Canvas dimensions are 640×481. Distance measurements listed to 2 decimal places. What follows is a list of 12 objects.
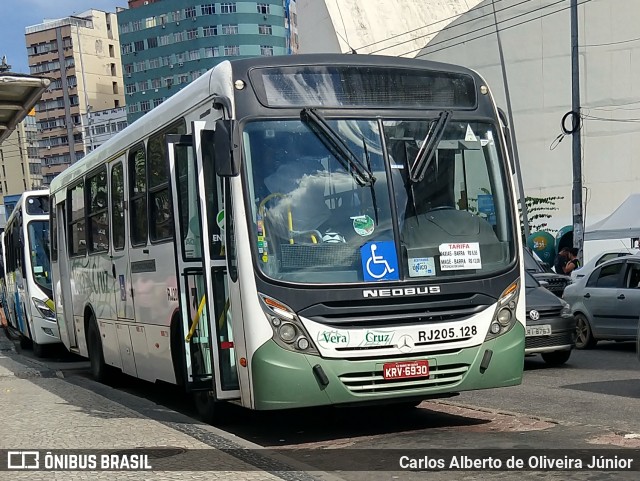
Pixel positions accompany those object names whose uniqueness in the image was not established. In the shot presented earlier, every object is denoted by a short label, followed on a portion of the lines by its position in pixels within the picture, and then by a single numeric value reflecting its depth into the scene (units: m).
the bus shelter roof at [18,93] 9.04
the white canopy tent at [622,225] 28.55
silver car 15.60
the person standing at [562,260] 26.92
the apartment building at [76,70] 123.63
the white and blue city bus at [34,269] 19.80
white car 22.00
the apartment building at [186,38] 107.81
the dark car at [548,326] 13.50
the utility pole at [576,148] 28.14
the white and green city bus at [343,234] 8.02
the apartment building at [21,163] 120.00
